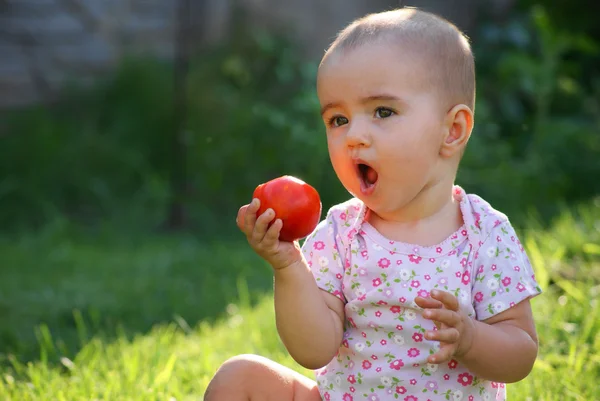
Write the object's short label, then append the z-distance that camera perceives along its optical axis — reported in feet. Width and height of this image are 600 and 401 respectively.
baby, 5.49
